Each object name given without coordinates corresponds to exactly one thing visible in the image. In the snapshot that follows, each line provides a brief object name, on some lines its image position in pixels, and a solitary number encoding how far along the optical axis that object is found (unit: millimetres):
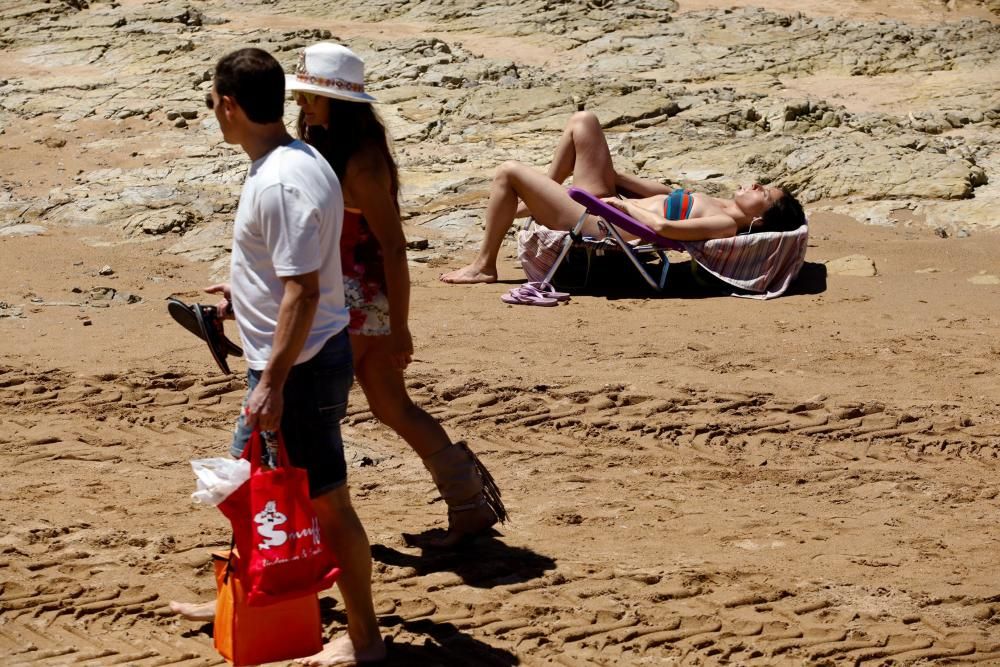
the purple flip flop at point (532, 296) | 15891
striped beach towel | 16469
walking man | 6168
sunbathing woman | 16484
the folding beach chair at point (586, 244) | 16344
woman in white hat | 7621
